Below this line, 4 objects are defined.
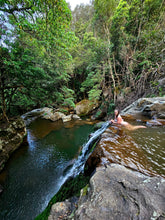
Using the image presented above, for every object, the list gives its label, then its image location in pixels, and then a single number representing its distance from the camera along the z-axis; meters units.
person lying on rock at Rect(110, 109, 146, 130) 3.14
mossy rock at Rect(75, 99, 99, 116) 11.76
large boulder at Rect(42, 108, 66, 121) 9.83
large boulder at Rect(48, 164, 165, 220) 0.78
